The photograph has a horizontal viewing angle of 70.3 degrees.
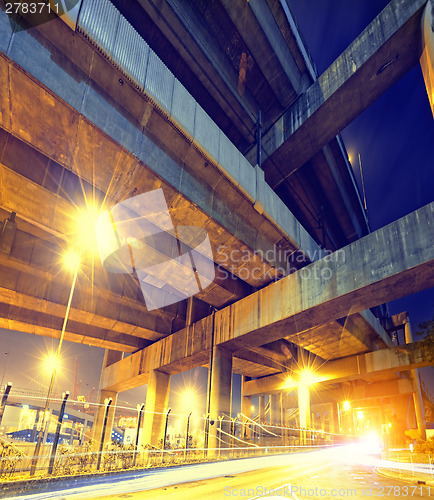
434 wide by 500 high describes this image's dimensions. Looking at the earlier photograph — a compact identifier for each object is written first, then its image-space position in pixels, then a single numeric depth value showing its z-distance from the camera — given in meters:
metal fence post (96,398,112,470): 10.12
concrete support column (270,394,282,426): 40.53
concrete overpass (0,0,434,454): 9.14
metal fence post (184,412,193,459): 13.65
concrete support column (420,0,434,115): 10.66
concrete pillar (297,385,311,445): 30.16
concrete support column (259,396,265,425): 42.66
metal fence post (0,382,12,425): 8.45
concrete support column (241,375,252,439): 37.34
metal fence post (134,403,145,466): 11.94
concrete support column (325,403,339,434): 49.26
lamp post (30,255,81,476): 8.59
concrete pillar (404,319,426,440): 38.84
